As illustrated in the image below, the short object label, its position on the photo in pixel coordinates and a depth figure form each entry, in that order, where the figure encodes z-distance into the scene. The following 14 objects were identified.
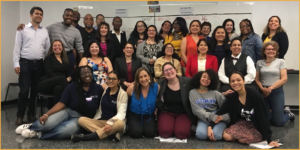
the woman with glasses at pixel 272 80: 3.42
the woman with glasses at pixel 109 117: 2.72
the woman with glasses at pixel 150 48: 3.75
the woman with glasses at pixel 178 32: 3.96
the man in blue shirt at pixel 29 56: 3.45
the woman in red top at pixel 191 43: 3.70
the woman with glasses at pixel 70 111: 2.77
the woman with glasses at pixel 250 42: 3.80
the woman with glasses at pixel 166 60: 3.50
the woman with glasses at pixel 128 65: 3.54
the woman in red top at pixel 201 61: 3.37
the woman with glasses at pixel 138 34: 4.10
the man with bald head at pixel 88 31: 4.29
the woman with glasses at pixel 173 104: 2.90
